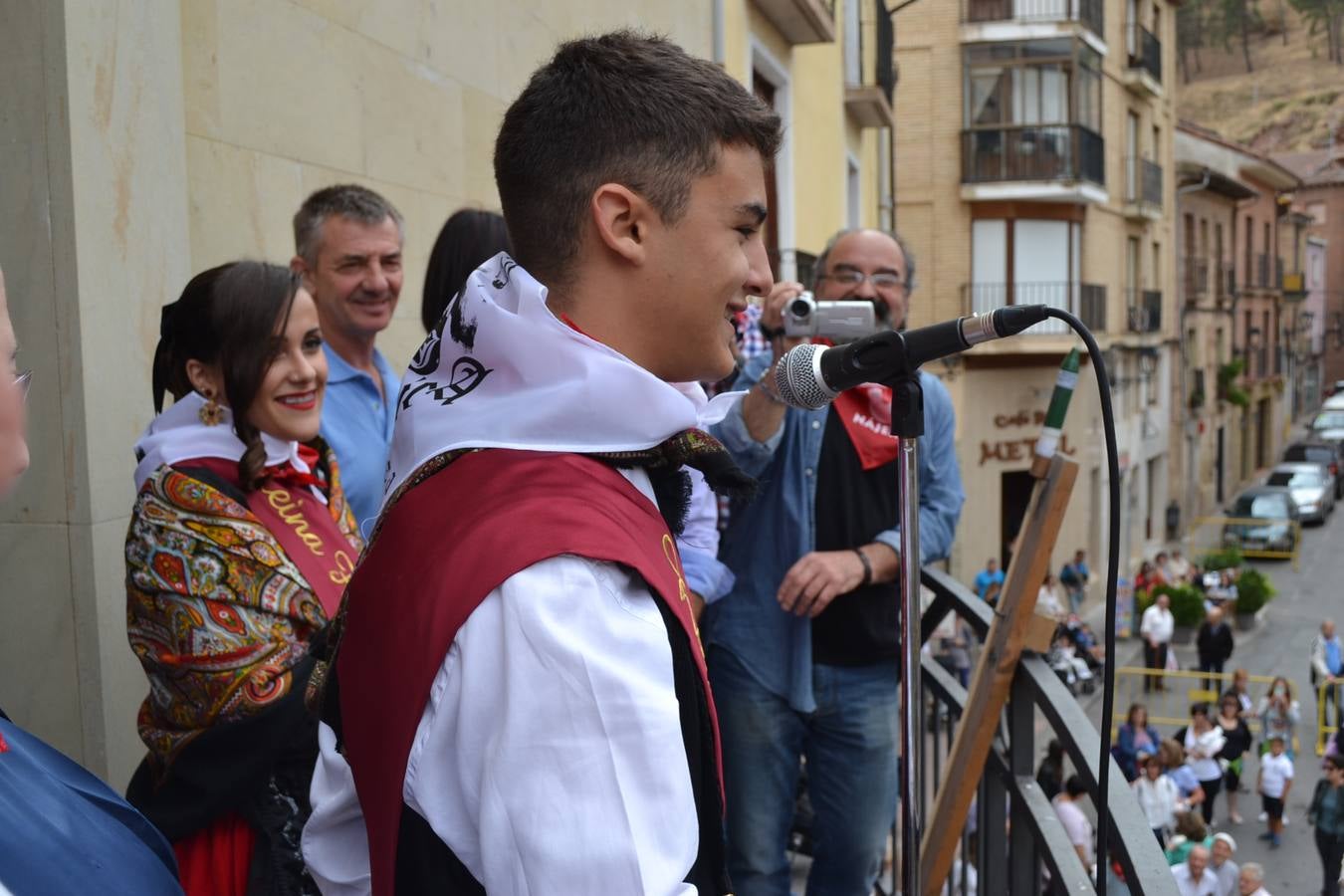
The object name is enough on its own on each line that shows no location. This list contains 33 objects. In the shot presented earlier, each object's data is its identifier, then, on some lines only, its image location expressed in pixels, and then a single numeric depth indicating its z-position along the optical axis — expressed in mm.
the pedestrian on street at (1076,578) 19719
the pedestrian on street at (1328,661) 14961
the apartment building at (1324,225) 49875
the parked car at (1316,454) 32844
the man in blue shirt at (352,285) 3350
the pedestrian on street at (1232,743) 11977
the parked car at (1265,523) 26312
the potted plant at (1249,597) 20328
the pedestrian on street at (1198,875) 7574
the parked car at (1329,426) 39938
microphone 1781
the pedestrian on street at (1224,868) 7801
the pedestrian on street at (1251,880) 7234
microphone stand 1836
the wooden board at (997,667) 2496
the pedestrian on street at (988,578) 15251
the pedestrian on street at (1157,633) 16766
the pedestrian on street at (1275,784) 11258
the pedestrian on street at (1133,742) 10938
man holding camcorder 2949
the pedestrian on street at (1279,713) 13098
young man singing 1099
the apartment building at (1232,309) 31391
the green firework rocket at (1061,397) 2189
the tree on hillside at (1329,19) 71375
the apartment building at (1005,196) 21688
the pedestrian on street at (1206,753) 11586
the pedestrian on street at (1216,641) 16375
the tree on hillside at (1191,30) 73500
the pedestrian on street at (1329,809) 8219
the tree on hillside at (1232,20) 72688
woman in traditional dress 2115
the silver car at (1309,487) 28672
